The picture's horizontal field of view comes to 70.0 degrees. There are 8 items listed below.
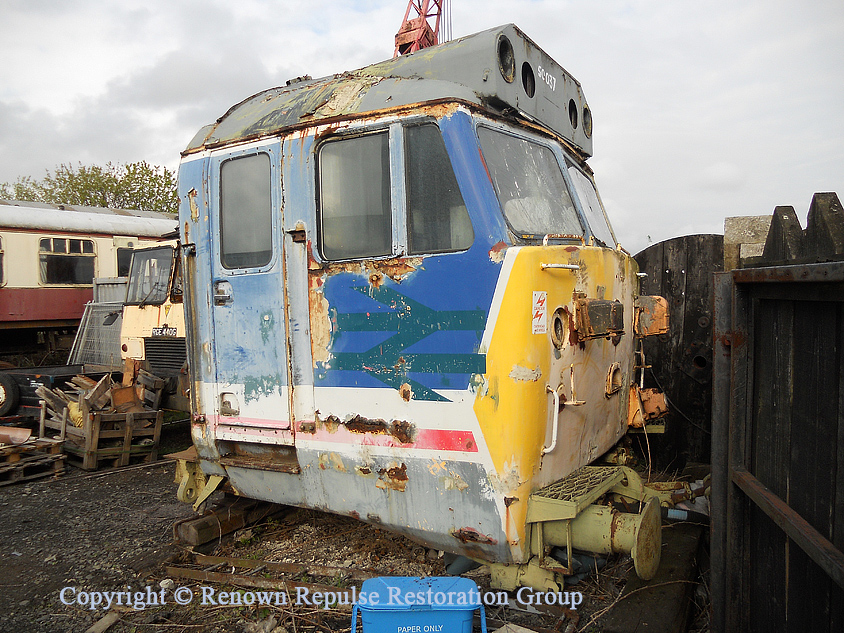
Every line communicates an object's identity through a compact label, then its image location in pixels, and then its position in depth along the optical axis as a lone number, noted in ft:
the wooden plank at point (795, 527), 5.04
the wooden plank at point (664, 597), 9.74
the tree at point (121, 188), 78.18
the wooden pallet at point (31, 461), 21.63
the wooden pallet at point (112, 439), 22.93
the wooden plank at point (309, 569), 12.63
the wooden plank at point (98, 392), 23.16
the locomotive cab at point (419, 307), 10.32
